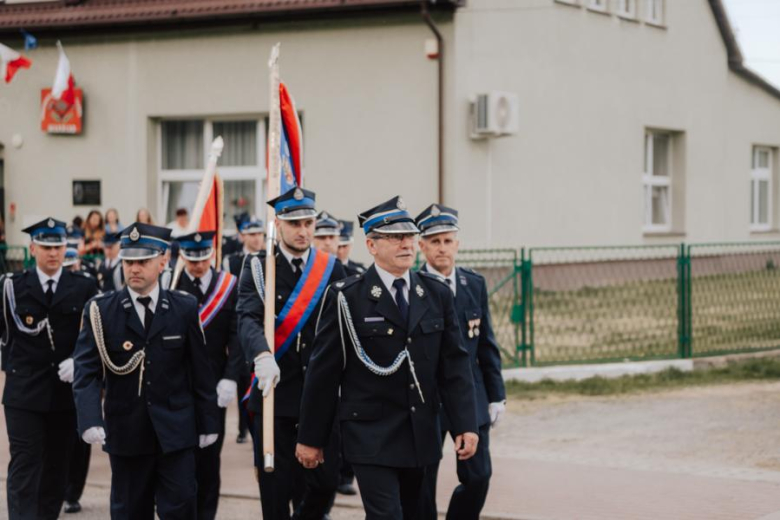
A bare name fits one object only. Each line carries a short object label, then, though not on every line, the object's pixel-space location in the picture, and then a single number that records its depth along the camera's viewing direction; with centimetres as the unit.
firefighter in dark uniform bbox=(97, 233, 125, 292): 1798
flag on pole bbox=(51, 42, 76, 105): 3112
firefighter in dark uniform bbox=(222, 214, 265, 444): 1617
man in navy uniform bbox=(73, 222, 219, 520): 1021
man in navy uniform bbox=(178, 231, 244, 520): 1195
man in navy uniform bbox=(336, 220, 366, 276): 1582
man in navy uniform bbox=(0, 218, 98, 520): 1201
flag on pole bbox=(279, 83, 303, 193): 1189
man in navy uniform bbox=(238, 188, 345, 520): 1086
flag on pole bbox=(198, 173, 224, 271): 1377
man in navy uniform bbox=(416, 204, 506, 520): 1055
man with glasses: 904
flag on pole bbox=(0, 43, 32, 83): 2940
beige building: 2942
